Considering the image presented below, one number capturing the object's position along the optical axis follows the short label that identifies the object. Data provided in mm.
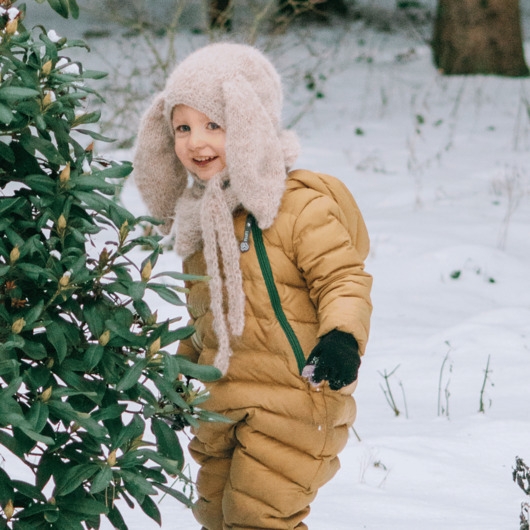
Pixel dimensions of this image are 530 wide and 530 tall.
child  4541
